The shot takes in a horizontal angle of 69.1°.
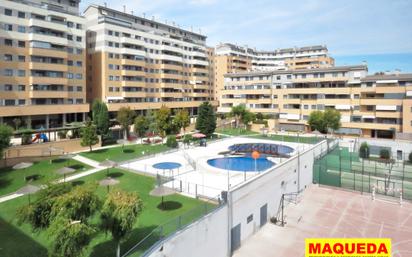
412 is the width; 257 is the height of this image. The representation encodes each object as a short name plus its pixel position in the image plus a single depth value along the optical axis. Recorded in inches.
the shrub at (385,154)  1627.7
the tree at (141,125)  1750.4
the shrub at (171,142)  1583.4
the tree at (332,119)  2073.1
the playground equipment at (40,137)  1412.3
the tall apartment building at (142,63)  2285.9
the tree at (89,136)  1418.6
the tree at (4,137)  1077.8
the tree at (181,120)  1962.4
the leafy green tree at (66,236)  441.4
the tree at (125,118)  1800.0
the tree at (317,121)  2106.3
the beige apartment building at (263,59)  3804.1
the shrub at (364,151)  1653.1
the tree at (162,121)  1808.6
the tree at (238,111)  2491.4
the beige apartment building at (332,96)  2047.2
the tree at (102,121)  1644.9
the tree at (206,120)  1966.0
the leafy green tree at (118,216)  526.0
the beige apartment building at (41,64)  1754.4
